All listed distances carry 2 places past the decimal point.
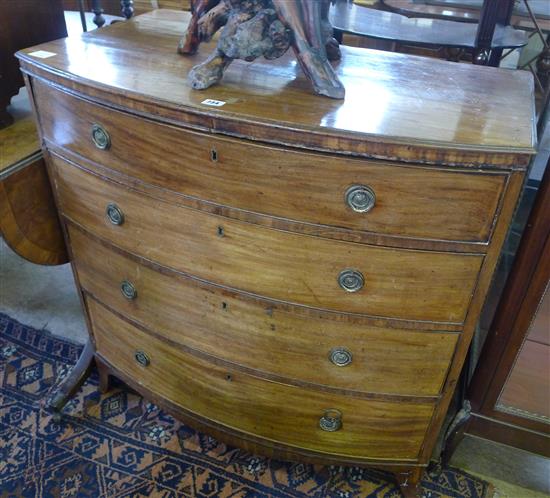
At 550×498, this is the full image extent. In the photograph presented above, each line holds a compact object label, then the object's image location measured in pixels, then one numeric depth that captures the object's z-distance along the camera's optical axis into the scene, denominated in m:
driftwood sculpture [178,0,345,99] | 0.94
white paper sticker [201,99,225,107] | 0.92
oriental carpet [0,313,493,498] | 1.49
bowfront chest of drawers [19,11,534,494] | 0.87
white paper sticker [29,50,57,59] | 1.11
